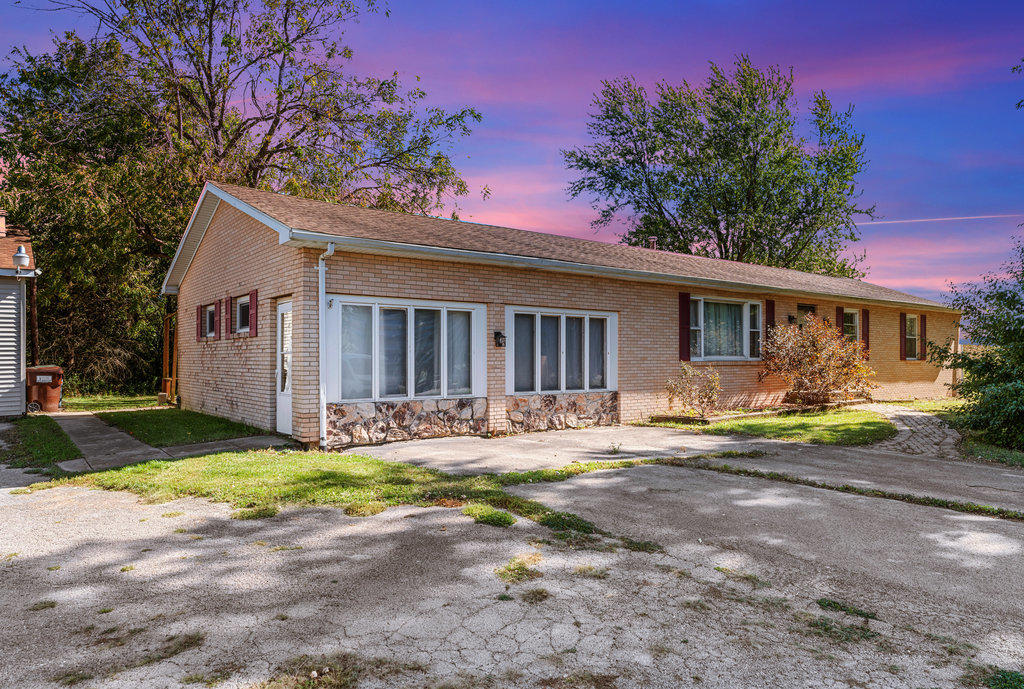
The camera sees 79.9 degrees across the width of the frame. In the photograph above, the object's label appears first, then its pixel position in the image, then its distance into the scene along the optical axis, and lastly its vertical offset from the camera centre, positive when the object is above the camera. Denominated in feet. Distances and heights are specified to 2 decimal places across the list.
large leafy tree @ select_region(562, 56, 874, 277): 107.96 +33.32
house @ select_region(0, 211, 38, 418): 45.57 +1.02
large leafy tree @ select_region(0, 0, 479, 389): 61.31 +24.81
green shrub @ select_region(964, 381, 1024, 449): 32.45 -3.67
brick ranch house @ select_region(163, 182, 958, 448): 30.17 +1.75
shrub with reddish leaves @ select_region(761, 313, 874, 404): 49.39 -0.92
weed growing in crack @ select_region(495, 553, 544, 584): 12.57 -4.66
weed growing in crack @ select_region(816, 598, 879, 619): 11.07 -4.82
